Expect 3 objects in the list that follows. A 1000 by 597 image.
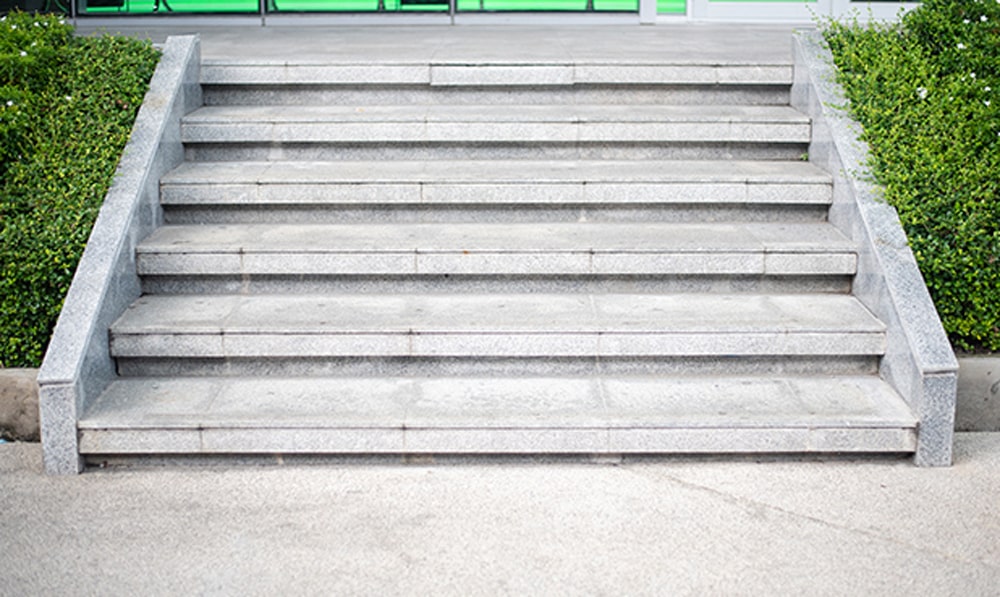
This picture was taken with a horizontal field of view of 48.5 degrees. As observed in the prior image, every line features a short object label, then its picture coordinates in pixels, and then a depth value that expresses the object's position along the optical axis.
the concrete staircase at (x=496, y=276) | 5.91
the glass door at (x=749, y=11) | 13.19
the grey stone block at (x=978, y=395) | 6.37
